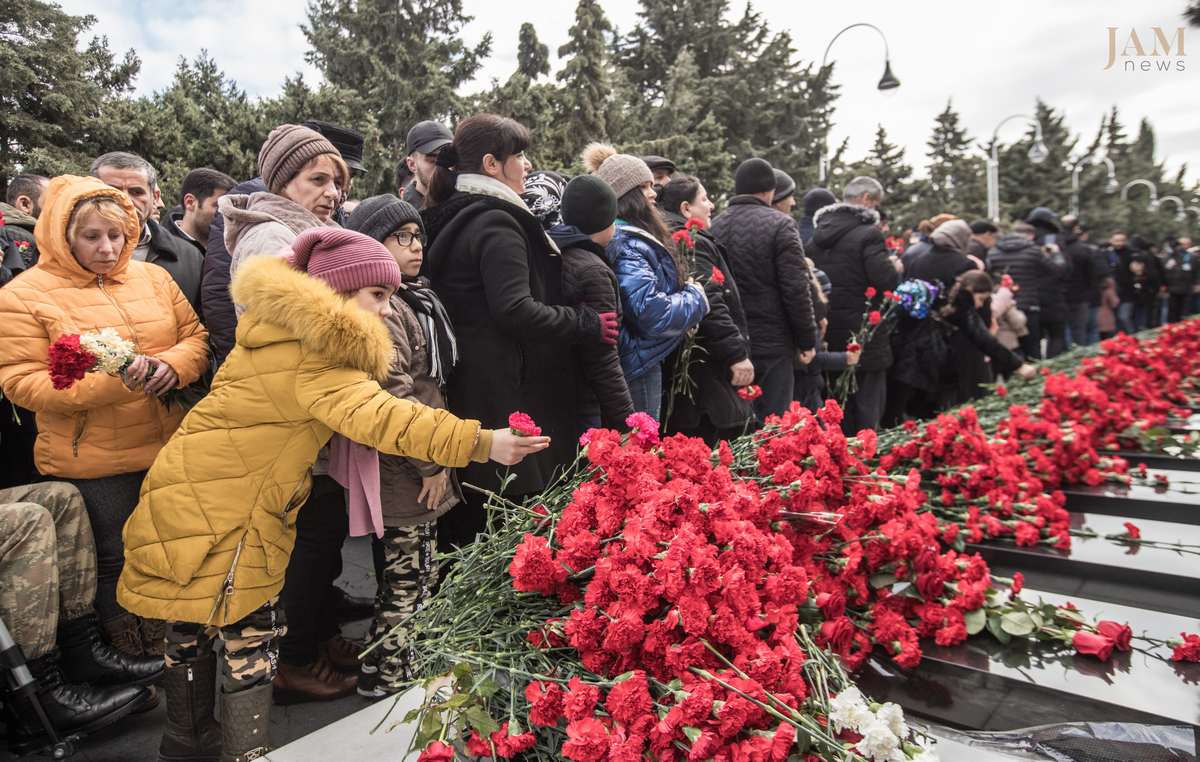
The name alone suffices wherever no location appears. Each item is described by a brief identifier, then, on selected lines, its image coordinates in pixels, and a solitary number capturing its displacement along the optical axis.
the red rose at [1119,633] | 2.27
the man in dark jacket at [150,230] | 3.35
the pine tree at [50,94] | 12.75
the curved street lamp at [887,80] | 16.02
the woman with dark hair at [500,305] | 2.71
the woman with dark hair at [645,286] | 3.32
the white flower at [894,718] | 1.44
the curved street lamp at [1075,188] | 27.91
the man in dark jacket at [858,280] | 5.38
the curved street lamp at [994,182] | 19.30
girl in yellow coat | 2.00
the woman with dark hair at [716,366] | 3.74
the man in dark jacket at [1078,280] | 9.36
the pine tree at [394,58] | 16.56
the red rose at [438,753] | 1.30
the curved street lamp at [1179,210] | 31.37
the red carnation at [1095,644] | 2.24
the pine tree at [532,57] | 19.44
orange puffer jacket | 2.45
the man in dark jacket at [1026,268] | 8.46
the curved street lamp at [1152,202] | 32.38
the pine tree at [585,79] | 20.48
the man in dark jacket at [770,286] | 4.41
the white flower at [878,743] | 1.36
